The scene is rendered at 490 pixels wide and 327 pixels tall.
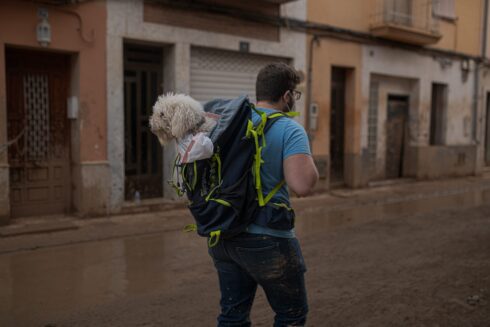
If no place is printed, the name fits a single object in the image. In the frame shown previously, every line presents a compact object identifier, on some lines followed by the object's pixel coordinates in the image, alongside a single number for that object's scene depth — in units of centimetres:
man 237
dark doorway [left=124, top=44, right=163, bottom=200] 869
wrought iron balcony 1194
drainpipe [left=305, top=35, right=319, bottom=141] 1088
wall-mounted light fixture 716
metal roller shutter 929
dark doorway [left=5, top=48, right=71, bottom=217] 753
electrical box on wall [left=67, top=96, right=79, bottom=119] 776
